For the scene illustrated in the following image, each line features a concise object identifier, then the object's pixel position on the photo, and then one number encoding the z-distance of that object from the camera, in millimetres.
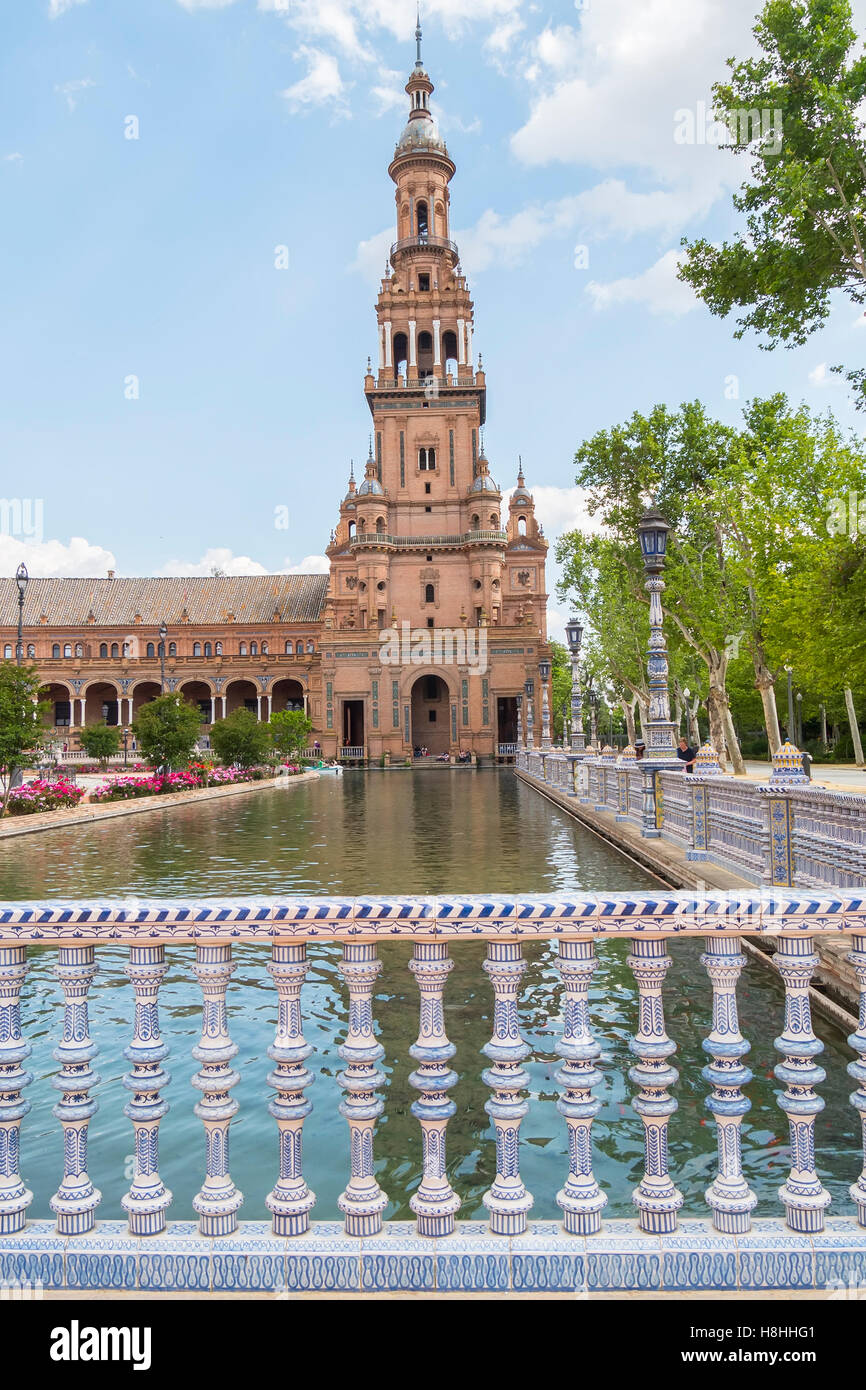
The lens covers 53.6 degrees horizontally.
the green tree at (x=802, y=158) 12852
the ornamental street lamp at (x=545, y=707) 42500
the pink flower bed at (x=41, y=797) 20828
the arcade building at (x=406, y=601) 55594
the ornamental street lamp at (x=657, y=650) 14539
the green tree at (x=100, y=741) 38562
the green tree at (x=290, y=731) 47375
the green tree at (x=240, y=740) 36094
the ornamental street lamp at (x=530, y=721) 48881
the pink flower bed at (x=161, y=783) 26391
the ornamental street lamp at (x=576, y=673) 27473
